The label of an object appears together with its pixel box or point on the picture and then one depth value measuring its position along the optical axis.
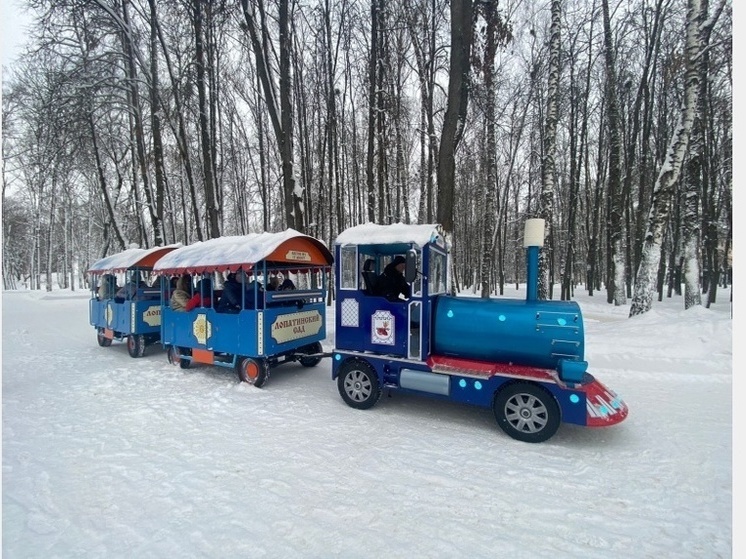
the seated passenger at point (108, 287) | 10.41
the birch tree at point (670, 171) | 9.12
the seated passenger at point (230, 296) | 7.11
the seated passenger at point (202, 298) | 7.67
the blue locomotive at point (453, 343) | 4.45
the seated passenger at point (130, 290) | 9.69
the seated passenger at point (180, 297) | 8.02
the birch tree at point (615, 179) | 14.16
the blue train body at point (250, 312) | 6.70
